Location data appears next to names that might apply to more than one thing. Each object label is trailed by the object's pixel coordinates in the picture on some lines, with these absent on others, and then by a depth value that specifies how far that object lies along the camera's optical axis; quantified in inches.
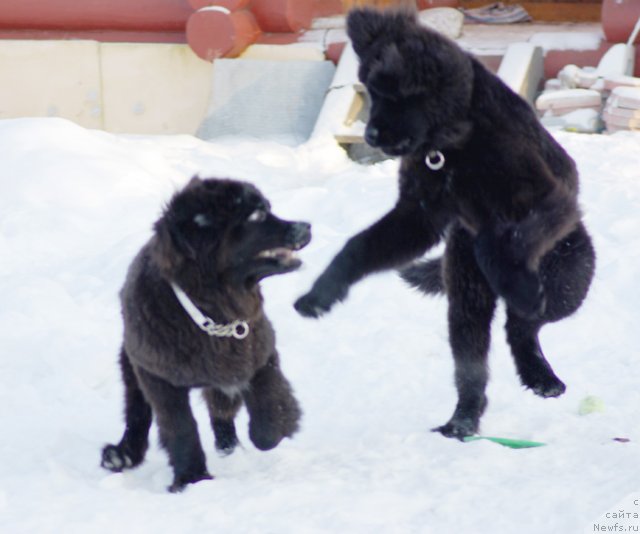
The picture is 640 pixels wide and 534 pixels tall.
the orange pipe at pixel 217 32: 758.5
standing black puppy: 294.5
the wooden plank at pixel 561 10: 908.0
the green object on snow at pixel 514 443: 313.3
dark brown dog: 296.0
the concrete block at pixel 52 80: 829.2
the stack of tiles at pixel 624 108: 637.9
